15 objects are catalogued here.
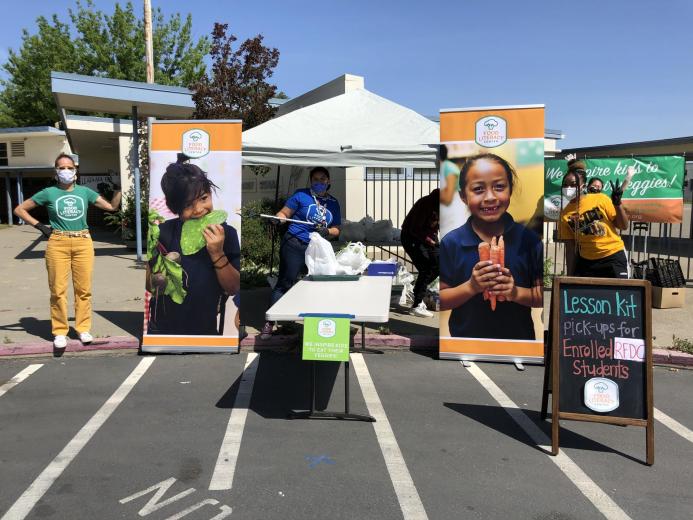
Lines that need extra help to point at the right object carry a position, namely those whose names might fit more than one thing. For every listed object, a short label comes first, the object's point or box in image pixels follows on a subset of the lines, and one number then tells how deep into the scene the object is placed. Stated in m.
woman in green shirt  5.60
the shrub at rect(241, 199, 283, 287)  10.91
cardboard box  7.75
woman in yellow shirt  5.67
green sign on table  3.94
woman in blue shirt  6.15
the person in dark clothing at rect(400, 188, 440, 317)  7.34
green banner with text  8.48
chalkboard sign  3.59
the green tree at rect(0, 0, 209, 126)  35.03
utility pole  15.62
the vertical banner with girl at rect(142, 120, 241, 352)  5.69
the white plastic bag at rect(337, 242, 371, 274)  6.10
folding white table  3.94
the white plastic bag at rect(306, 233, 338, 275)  5.75
